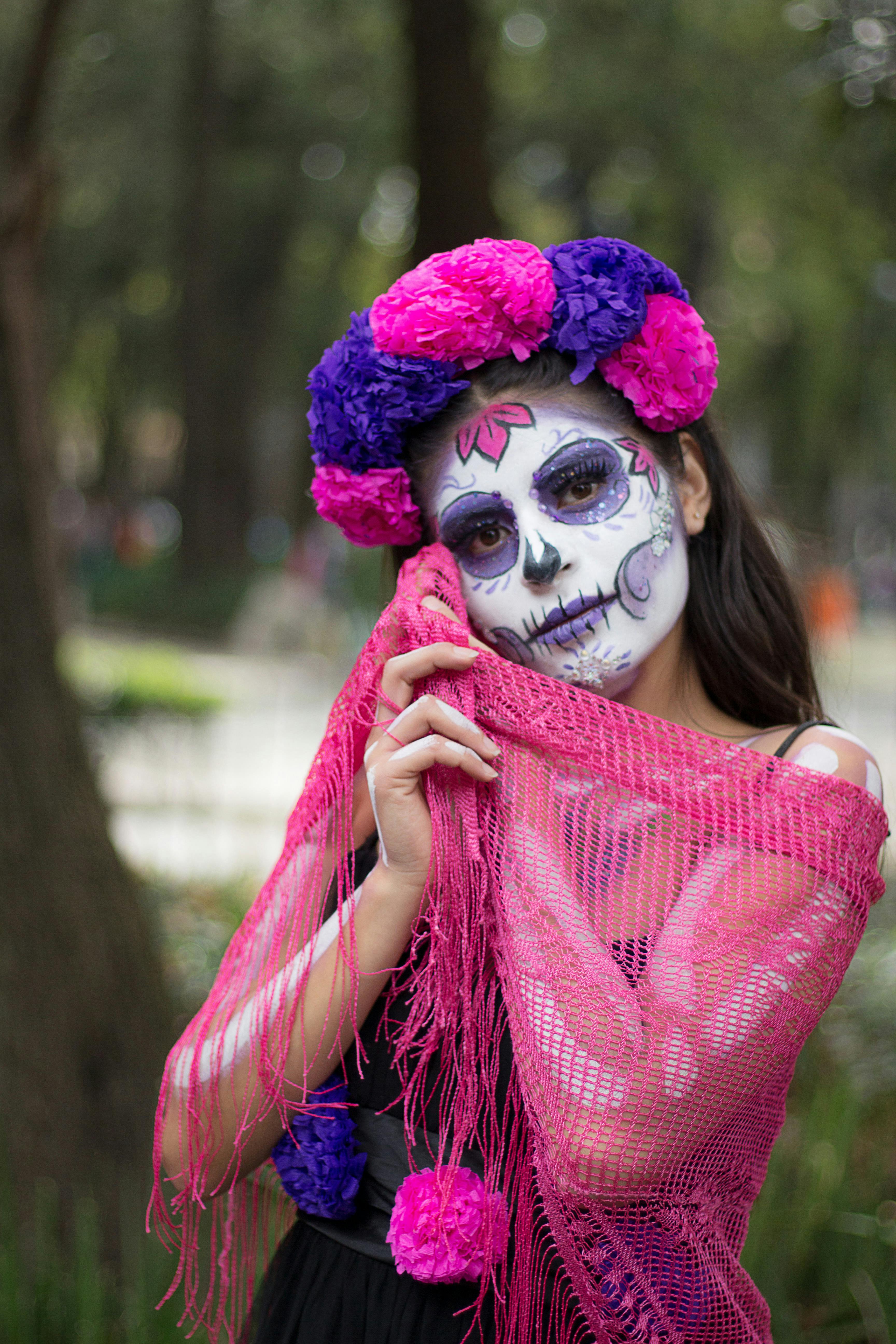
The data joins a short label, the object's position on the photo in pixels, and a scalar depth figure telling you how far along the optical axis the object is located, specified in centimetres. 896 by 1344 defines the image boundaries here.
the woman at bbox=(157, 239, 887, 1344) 152
